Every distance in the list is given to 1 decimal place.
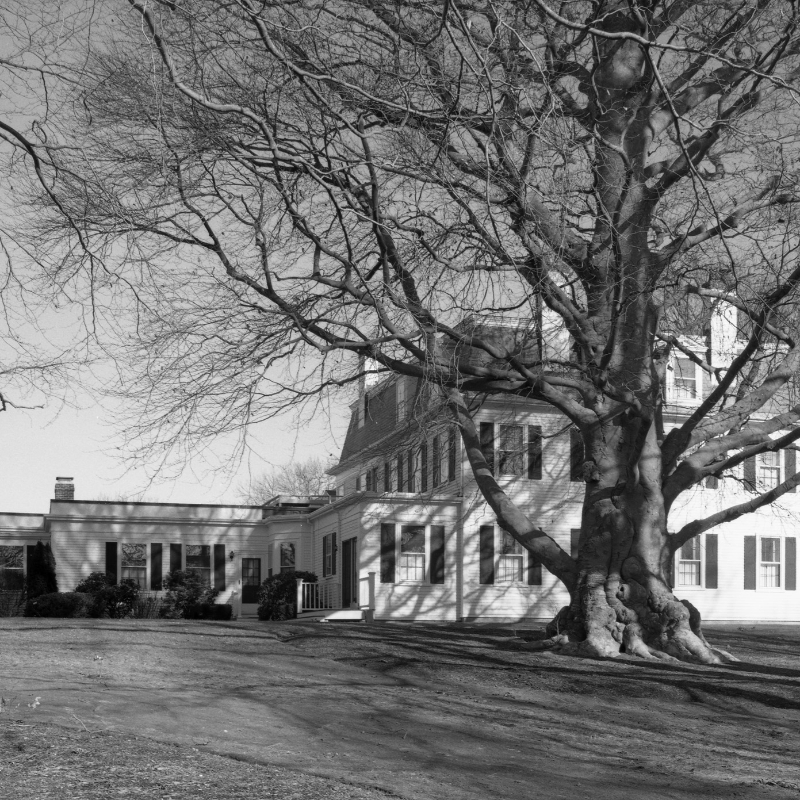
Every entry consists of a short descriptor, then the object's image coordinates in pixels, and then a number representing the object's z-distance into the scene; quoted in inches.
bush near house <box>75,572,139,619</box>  1109.1
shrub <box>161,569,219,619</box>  1219.2
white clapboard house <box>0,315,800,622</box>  1099.9
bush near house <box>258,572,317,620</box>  1188.1
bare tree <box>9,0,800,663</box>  427.2
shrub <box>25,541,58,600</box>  1249.4
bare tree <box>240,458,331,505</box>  2568.9
